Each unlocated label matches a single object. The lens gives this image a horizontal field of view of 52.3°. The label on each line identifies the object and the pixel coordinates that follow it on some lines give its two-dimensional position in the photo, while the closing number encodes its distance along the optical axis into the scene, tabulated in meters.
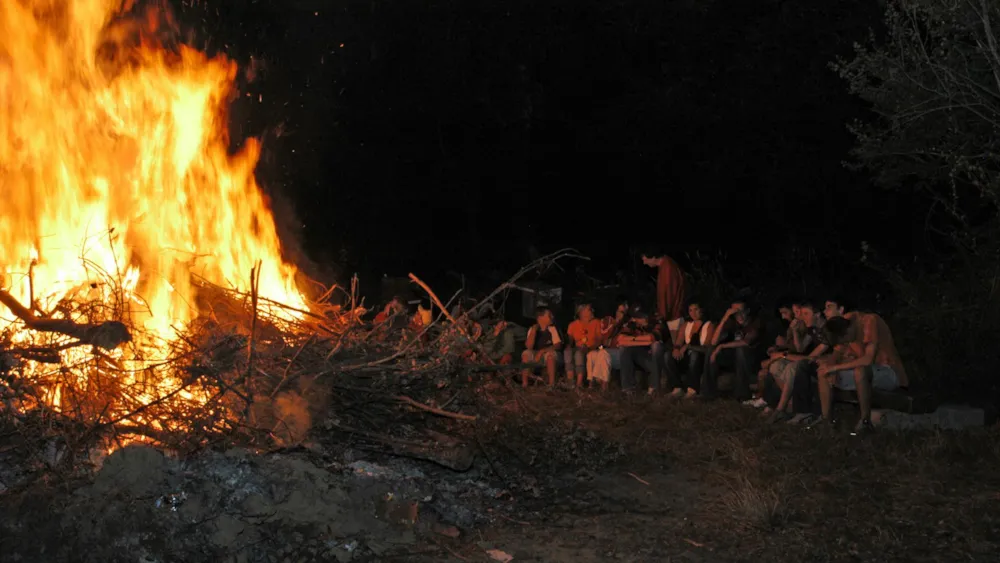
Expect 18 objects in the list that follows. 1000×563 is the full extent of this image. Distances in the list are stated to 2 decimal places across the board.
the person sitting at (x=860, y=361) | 9.41
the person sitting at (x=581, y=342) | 12.16
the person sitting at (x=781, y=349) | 10.17
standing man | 12.45
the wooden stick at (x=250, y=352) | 6.89
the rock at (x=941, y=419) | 9.34
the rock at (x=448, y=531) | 6.36
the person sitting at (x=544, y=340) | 12.20
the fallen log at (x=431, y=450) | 7.34
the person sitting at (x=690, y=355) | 11.38
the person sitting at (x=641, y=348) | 11.55
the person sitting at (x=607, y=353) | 11.95
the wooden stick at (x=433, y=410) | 7.56
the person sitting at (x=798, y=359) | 9.85
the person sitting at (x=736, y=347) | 10.83
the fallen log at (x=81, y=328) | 6.93
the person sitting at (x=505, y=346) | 11.52
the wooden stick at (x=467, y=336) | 7.95
